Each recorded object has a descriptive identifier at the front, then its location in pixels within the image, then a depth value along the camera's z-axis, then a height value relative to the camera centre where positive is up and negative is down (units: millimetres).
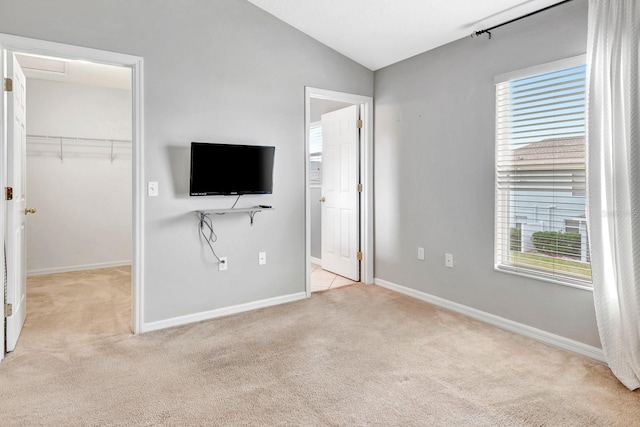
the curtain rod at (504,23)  2705 +1422
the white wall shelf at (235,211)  3268 -23
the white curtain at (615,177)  2234 +188
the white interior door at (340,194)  4523 +181
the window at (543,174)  2688 +260
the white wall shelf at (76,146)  4941 +834
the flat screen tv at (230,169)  3152 +335
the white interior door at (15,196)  2637 +92
